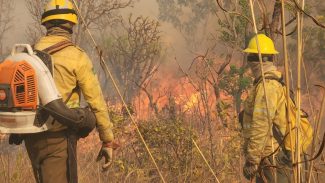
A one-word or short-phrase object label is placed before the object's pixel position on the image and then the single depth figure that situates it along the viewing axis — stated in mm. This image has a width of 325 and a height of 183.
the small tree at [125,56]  13680
